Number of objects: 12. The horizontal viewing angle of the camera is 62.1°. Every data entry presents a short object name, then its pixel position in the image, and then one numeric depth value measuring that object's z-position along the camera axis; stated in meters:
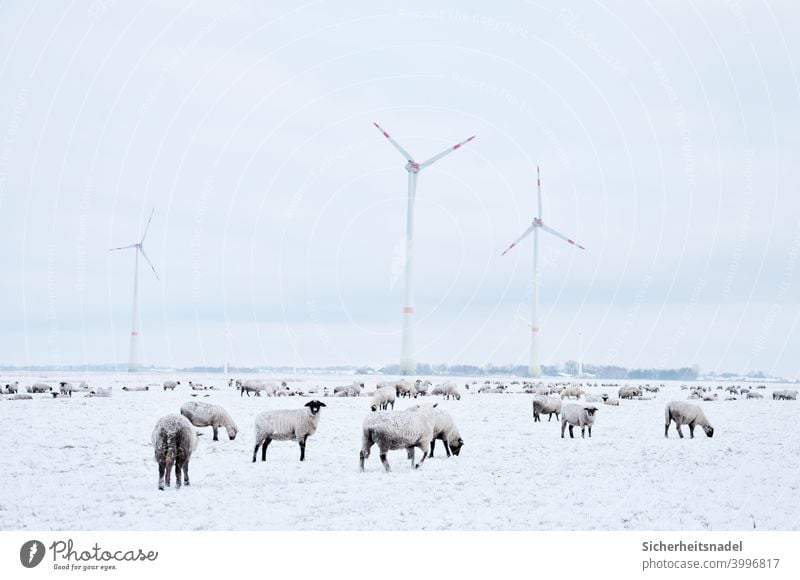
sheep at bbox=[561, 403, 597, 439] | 23.86
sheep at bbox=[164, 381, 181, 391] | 56.66
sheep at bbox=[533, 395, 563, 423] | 30.14
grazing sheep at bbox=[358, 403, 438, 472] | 16.73
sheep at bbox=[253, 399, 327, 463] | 18.47
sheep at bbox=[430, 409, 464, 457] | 19.33
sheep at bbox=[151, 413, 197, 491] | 14.38
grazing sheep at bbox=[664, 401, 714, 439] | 23.88
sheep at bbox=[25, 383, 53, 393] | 47.35
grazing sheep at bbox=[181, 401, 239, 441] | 22.78
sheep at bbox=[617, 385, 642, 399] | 49.00
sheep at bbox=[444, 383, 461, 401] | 46.70
